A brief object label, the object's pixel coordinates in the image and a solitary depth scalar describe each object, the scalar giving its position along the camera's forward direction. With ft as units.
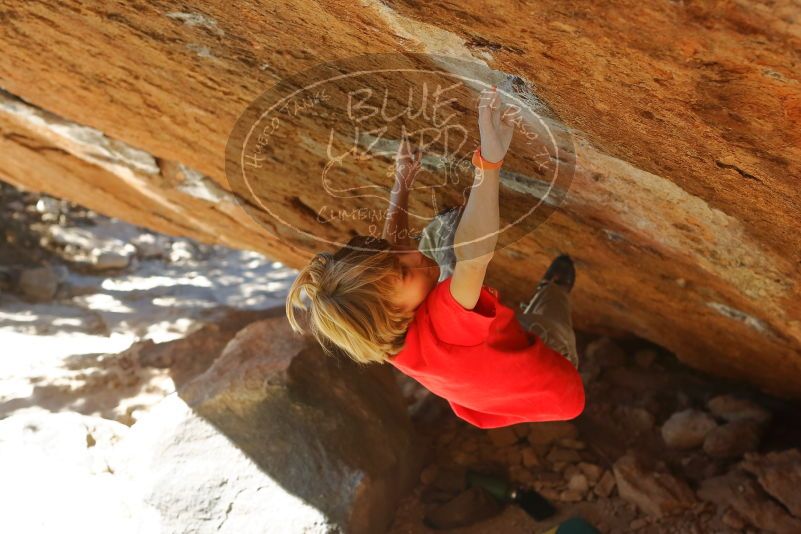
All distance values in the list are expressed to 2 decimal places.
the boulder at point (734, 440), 11.37
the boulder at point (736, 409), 11.71
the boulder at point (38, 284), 18.53
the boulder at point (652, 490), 10.71
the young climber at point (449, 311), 5.34
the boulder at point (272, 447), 10.23
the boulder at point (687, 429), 11.76
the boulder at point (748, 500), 10.03
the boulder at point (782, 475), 10.08
